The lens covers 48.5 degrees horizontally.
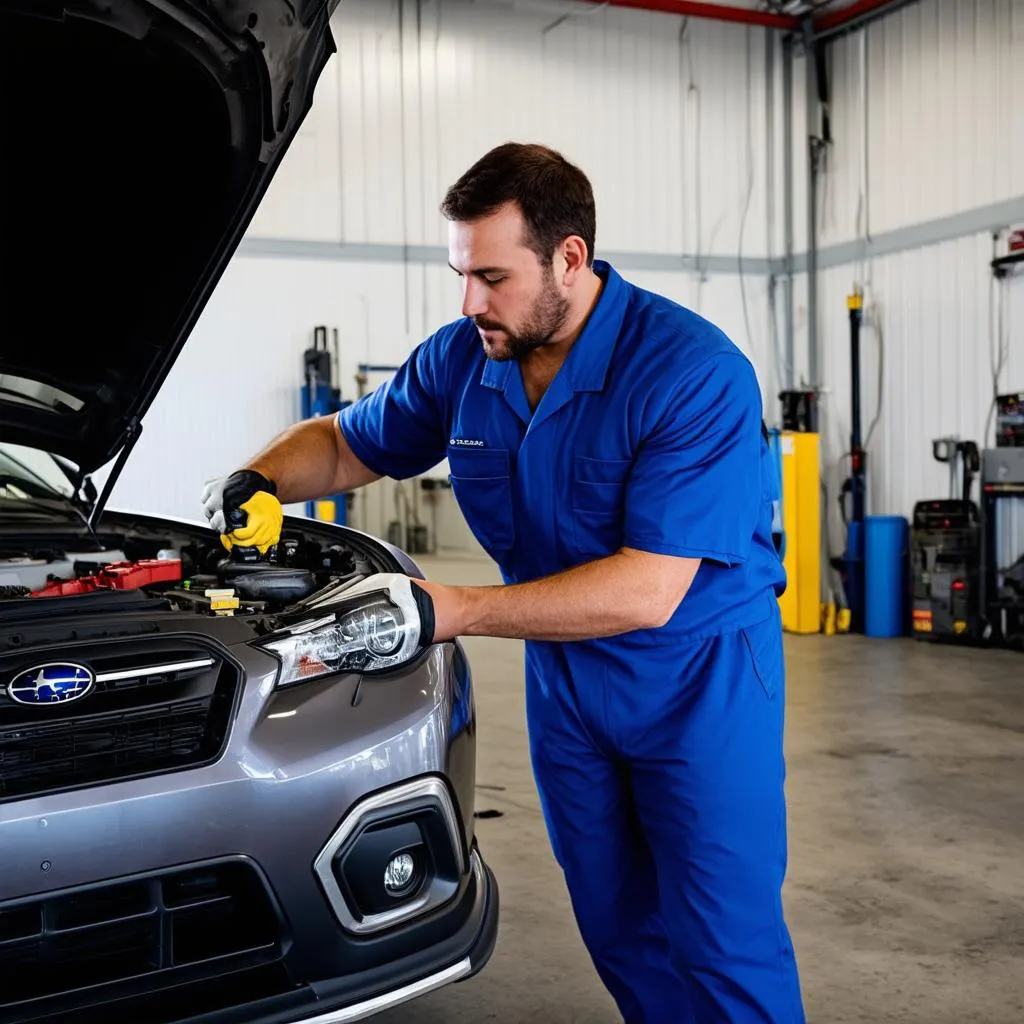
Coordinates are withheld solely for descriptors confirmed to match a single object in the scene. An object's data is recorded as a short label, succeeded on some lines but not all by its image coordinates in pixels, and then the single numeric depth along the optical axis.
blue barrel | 7.17
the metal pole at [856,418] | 7.73
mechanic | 1.74
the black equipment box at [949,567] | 6.71
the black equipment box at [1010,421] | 6.65
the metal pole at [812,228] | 8.45
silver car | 1.46
